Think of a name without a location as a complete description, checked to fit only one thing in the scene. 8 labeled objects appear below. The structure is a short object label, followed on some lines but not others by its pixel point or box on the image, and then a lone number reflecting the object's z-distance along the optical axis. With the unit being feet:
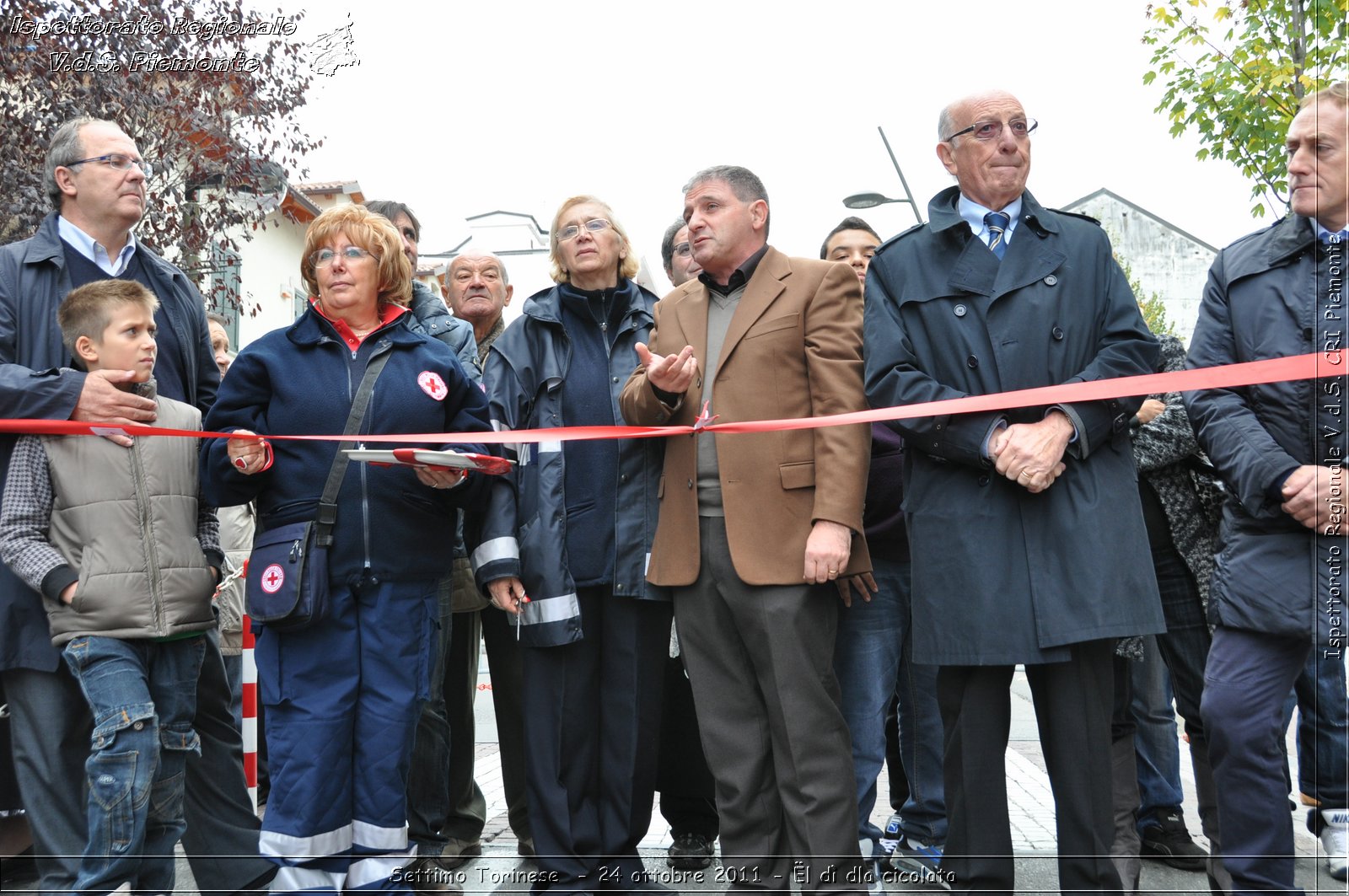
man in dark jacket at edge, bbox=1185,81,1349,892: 11.43
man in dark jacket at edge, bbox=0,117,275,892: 12.66
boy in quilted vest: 11.97
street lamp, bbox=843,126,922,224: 39.52
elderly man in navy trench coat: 11.21
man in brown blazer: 12.85
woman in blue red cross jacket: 12.58
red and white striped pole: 17.12
